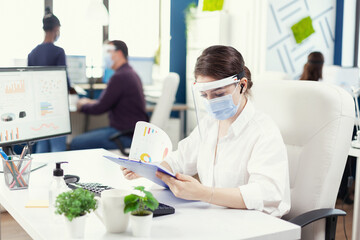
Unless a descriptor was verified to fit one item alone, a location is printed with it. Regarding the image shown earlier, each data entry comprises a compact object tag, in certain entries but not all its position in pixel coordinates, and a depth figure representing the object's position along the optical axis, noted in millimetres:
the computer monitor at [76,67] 4773
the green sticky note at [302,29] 5223
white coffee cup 1104
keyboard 1278
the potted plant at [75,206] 1058
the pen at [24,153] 1594
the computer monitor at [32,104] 1880
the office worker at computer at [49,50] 3748
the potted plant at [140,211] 1074
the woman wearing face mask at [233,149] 1349
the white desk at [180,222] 1140
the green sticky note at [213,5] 5203
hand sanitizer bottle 1298
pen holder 1548
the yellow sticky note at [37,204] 1371
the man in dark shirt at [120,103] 3580
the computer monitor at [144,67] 5004
